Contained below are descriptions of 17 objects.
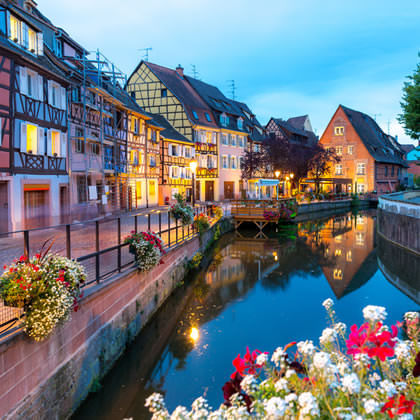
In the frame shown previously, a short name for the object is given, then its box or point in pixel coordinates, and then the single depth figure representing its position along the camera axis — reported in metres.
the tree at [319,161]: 49.25
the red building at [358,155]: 62.16
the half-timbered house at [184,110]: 40.16
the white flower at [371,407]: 2.14
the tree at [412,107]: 24.69
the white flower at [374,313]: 2.62
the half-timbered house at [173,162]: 36.59
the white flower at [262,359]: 2.76
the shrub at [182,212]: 15.43
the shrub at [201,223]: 18.62
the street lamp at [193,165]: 17.97
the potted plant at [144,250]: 9.75
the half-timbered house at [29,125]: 14.90
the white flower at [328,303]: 3.56
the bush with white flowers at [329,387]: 2.32
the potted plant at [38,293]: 5.14
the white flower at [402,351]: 2.81
